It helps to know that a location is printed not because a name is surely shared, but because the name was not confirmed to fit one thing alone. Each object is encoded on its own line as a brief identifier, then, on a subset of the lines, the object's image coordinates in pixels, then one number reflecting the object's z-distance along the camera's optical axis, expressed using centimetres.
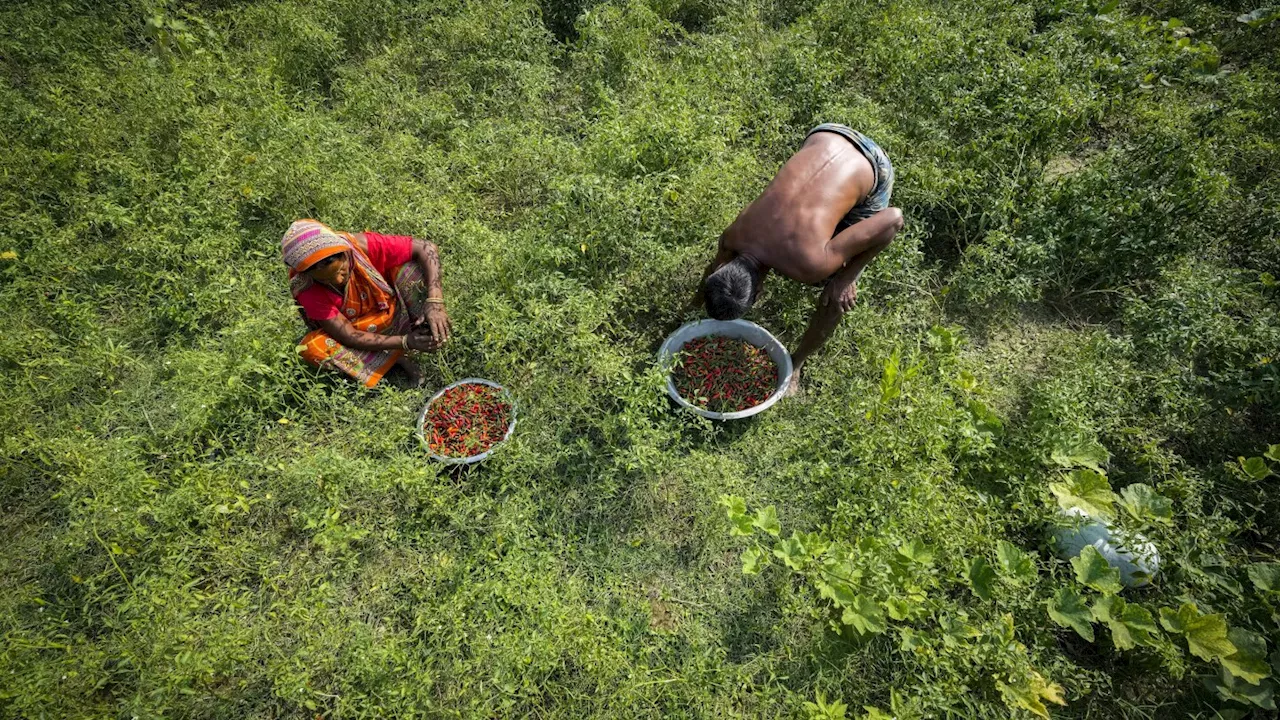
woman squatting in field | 322
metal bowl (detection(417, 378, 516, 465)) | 317
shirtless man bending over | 325
